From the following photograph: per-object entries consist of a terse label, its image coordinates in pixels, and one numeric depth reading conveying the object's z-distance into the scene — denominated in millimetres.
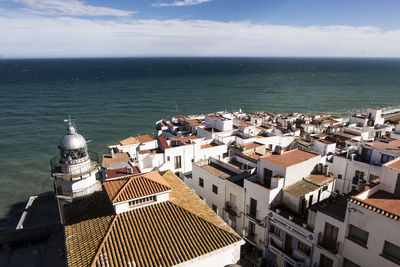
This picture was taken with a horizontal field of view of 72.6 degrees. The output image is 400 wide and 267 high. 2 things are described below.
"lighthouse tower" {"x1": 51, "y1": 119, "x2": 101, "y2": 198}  26219
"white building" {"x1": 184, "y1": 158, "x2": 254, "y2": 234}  28797
